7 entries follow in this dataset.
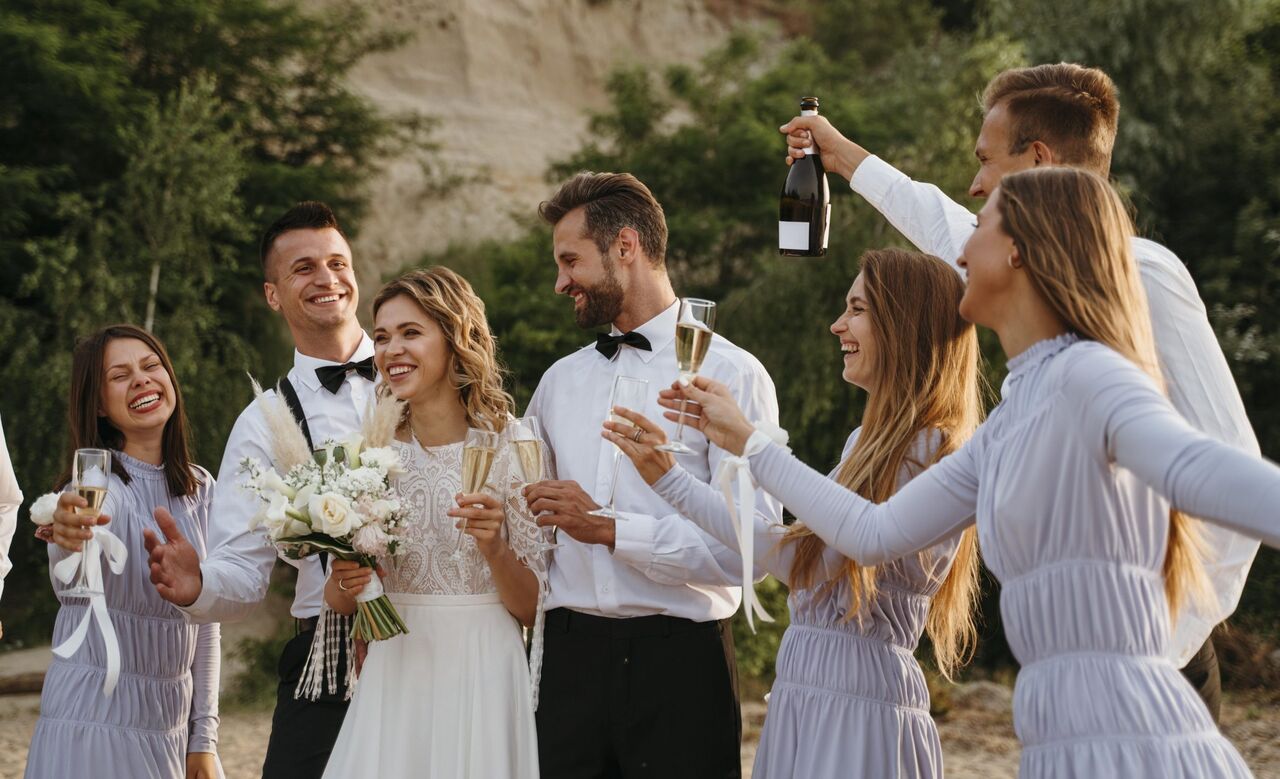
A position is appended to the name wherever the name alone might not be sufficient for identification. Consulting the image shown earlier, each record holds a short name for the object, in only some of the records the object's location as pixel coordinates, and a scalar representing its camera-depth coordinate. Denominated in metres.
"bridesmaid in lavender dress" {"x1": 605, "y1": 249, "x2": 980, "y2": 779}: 3.75
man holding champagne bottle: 3.40
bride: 4.11
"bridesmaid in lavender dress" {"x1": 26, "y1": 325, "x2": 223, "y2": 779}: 4.58
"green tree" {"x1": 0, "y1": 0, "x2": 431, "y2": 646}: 14.63
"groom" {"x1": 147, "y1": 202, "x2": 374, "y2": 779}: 4.31
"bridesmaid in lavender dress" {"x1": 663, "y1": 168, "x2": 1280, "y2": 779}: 2.67
